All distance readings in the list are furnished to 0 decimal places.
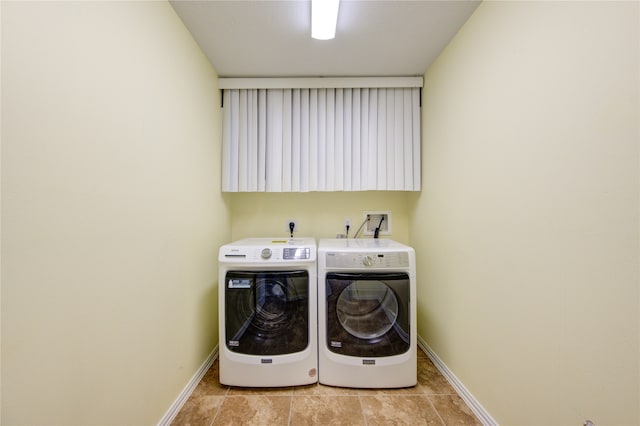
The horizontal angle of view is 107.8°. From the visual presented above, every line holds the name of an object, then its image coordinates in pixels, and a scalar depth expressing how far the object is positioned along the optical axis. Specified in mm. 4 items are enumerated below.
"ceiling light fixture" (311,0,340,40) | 1262
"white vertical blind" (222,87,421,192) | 2078
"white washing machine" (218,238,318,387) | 1555
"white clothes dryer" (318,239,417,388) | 1553
